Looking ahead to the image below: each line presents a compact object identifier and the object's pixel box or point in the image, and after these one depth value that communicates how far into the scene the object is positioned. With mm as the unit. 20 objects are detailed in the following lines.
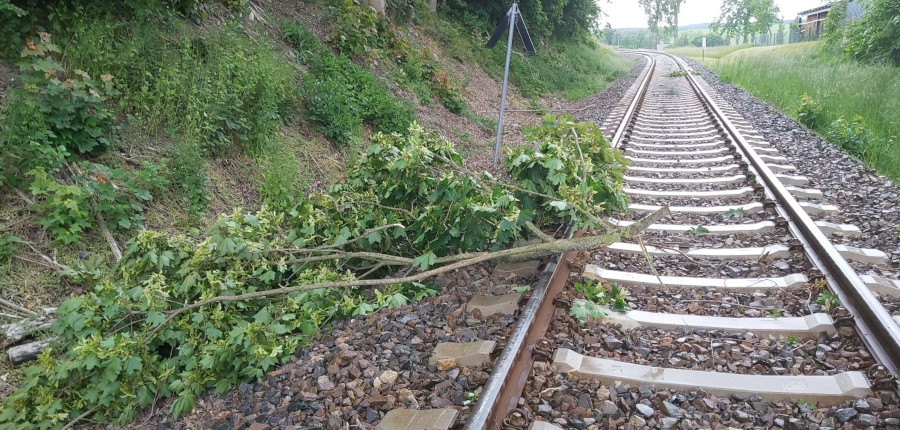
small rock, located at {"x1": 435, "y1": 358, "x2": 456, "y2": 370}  2512
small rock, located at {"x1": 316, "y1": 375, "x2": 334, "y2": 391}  2512
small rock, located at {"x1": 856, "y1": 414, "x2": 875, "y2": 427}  2025
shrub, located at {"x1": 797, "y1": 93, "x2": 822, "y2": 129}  9102
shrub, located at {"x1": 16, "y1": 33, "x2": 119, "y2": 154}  4102
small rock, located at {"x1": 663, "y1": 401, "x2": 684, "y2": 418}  2148
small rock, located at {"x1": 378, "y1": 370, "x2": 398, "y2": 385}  2500
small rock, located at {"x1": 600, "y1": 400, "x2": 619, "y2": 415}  2180
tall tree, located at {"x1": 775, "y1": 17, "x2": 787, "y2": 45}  69269
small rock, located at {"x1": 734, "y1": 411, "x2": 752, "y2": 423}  2125
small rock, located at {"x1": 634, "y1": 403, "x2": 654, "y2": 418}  2162
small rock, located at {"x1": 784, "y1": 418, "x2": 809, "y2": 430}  2056
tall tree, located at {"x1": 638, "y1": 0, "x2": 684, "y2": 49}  79562
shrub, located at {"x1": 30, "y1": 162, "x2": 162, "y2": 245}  3799
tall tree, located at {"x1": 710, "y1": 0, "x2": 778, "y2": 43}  61406
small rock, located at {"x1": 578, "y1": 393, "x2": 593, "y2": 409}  2207
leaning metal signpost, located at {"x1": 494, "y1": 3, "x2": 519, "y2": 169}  5914
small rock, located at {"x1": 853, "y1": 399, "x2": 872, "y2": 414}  2096
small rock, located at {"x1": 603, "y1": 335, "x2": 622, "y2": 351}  2645
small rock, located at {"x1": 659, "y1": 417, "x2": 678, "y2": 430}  2092
